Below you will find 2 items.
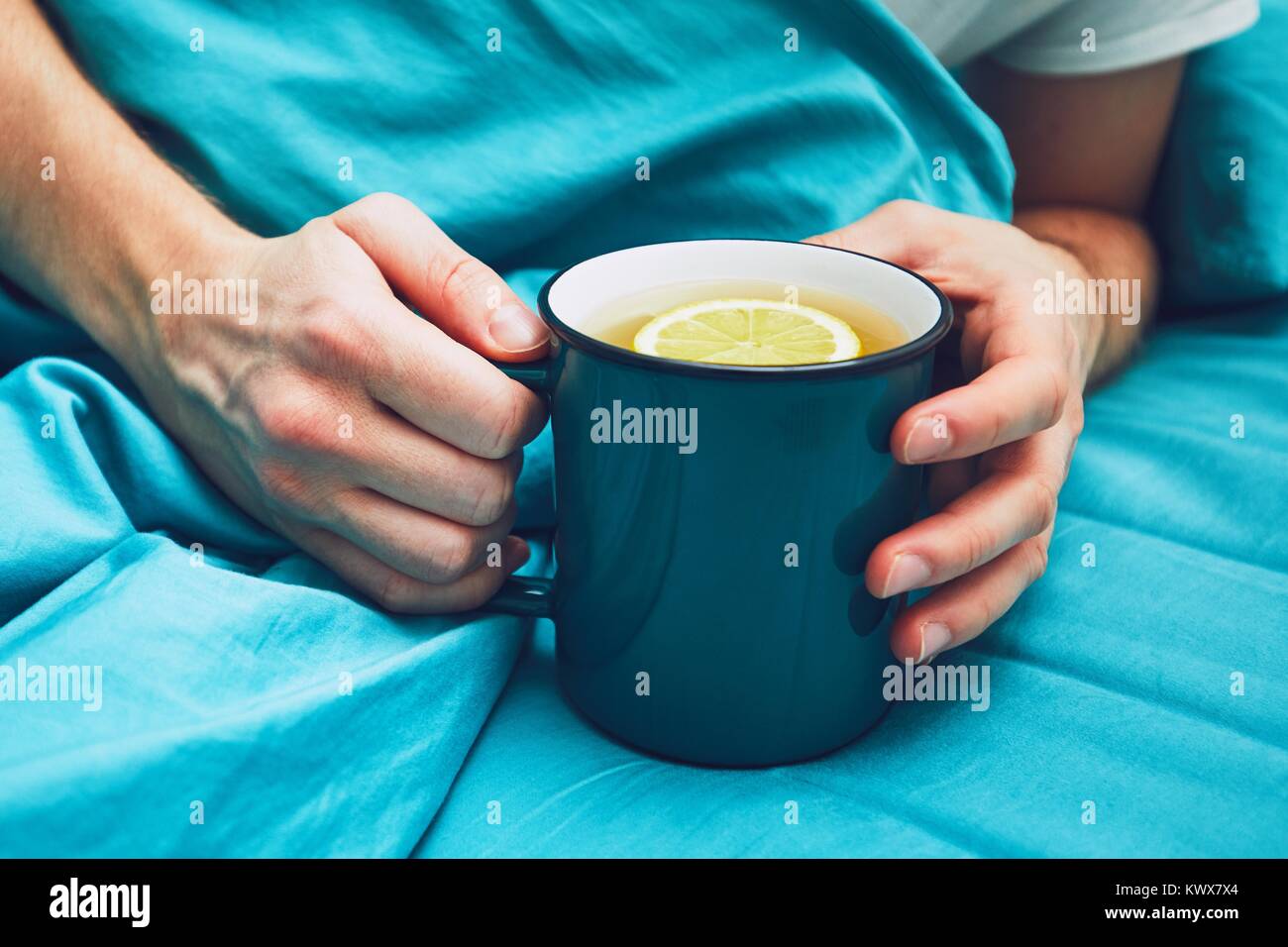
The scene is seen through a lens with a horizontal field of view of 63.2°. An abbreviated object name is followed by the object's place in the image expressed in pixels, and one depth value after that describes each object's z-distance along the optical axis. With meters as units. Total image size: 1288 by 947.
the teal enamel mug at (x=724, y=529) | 0.39
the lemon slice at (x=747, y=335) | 0.45
